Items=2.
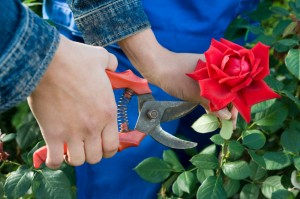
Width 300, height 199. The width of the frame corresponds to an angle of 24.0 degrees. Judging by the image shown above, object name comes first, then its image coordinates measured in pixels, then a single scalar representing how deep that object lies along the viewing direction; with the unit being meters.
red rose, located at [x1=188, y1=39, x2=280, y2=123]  0.77
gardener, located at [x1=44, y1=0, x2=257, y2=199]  0.79
